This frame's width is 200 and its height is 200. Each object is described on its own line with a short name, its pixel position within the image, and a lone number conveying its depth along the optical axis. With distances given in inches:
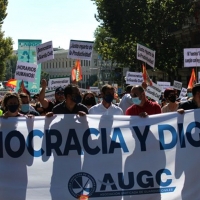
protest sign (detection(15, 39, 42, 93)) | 699.4
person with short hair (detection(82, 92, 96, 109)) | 360.2
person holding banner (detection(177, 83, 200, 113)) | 287.1
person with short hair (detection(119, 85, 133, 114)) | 408.6
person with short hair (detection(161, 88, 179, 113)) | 361.1
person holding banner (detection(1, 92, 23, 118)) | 259.4
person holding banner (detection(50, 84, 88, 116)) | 269.6
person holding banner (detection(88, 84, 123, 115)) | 303.3
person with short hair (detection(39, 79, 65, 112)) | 354.6
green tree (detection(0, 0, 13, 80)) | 1751.1
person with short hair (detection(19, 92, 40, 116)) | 312.3
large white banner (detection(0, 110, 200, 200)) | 257.8
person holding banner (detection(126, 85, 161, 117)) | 298.2
